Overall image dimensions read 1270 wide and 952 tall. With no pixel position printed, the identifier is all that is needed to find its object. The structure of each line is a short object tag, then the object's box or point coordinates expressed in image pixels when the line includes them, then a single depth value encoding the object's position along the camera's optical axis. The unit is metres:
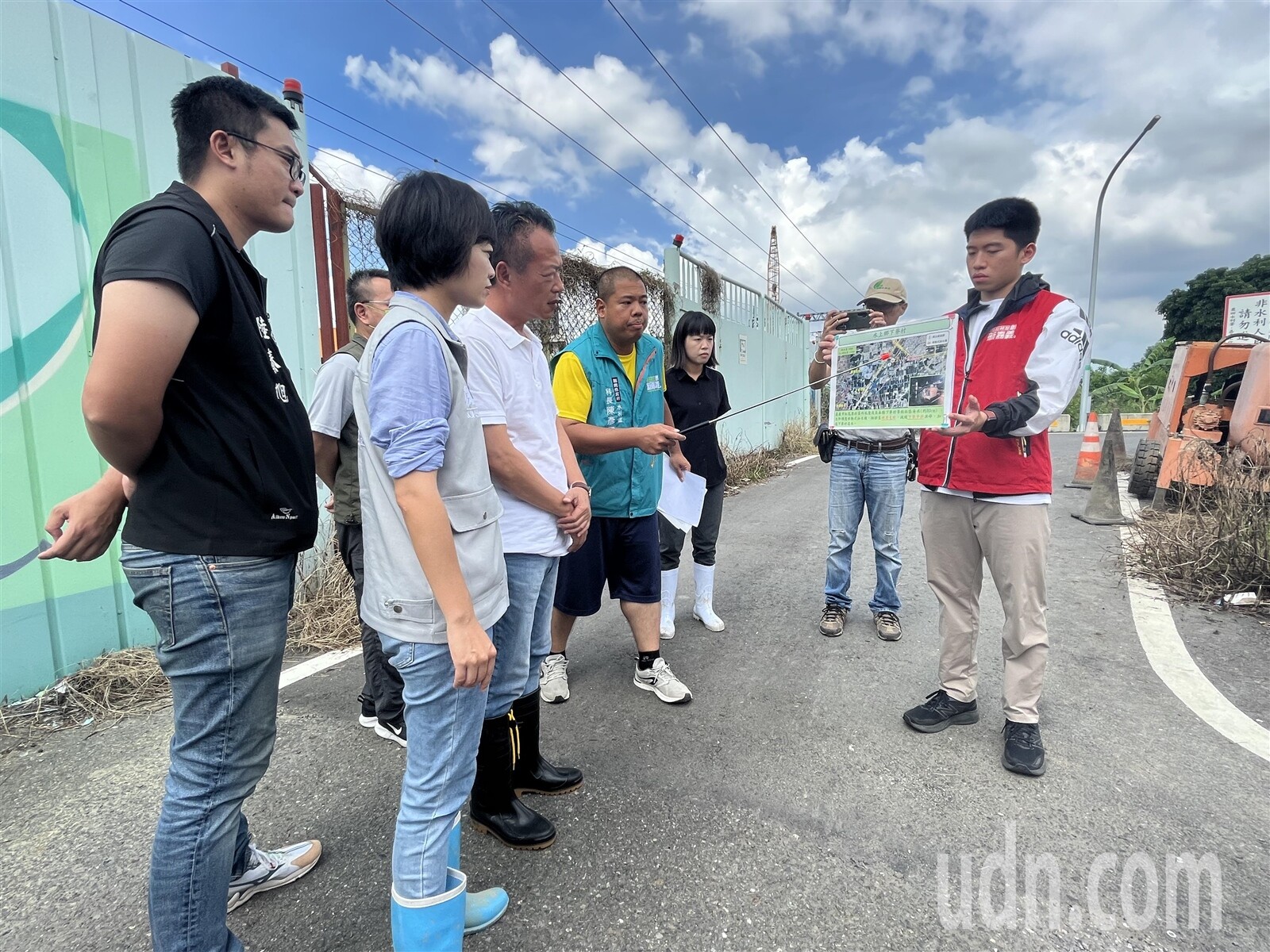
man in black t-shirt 1.24
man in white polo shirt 1.93
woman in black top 3.97
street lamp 20.56
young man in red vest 2.44
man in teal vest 2.84
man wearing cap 3.84
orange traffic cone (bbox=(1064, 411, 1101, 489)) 8.81
